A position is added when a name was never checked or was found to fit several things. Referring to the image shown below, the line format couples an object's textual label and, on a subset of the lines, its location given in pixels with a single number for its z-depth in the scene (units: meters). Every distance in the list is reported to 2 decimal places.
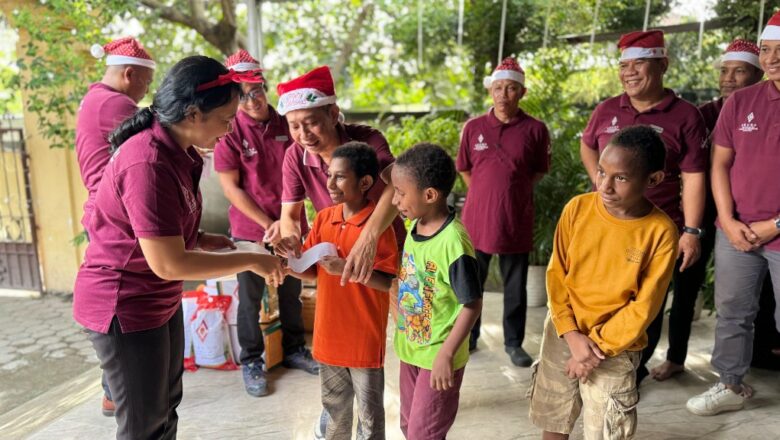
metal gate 5.83
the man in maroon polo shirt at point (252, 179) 3.33
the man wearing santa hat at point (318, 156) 2.15
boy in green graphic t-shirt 1.97
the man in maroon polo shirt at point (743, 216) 2.69
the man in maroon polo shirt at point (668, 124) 2.94
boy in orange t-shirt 2.21
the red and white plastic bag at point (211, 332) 3.61
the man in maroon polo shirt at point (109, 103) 2.86
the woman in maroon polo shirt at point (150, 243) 1.65
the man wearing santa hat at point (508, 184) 3.66
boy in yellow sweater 2.07
